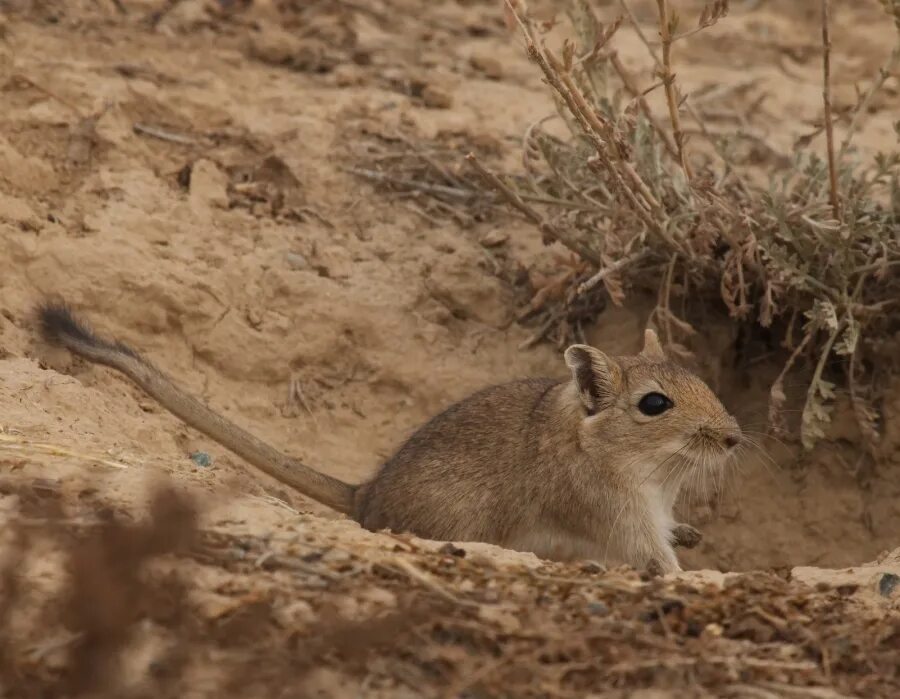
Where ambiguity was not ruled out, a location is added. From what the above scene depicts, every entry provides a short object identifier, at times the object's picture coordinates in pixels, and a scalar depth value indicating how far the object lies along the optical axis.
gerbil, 11.58
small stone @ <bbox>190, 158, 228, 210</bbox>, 15.07
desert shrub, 12.66
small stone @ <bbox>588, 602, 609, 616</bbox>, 8.01
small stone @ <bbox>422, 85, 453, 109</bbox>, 17.11
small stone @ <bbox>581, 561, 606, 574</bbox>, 9.24
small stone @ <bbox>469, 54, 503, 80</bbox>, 18.11
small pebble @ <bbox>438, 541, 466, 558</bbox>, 8.95
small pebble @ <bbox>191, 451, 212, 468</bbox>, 12.00
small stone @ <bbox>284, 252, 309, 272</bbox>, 14.87
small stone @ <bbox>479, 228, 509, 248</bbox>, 15.45
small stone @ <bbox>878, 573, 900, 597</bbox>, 9.36
